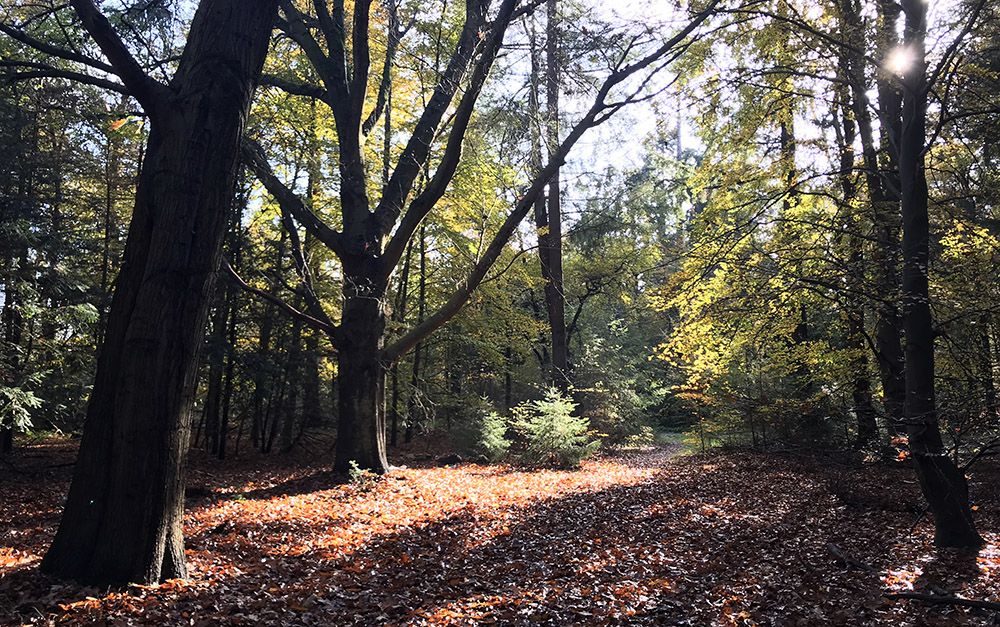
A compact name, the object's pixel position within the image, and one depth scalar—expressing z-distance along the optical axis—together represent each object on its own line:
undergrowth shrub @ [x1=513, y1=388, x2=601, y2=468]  13.59
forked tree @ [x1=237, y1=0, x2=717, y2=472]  8.97
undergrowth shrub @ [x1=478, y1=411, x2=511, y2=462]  14.45
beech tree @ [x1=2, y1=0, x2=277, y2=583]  4.23
